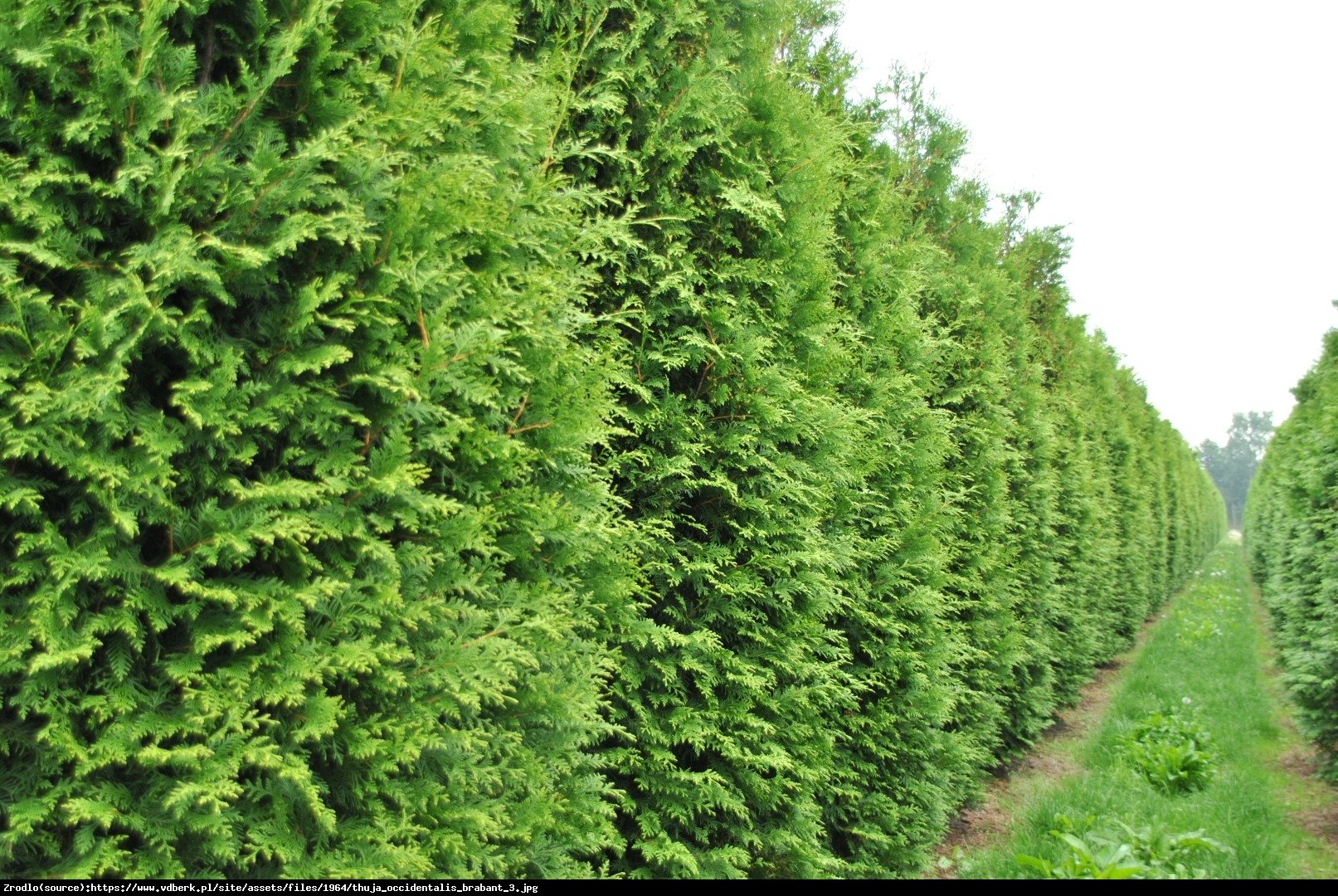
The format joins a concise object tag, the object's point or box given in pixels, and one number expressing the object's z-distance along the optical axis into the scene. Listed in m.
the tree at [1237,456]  118.95
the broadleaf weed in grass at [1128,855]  4.02
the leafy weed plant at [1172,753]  6.98
